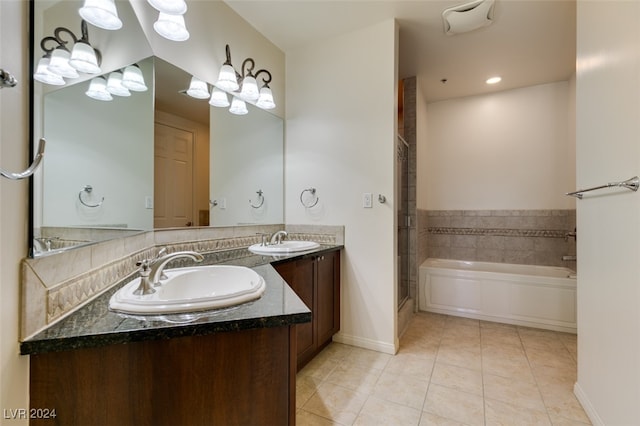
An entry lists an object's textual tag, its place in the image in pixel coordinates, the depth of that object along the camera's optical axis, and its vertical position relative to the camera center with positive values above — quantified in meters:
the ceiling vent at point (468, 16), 1.99 +1.50
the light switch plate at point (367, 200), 2.26 +0.12
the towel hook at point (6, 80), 0.56 +0.28
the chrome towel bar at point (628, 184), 1.07 +0.12
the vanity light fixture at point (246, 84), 1.96 +1.00
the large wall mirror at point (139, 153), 0.85 +0.32
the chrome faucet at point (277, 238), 2.21 -0.20
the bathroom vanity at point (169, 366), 0.70 -0.42
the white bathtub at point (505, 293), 2.62 -0.82
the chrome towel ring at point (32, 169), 0.58 +0.10
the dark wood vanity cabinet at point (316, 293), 1.83 -0.60
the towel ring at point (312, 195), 2.49 +0.16
